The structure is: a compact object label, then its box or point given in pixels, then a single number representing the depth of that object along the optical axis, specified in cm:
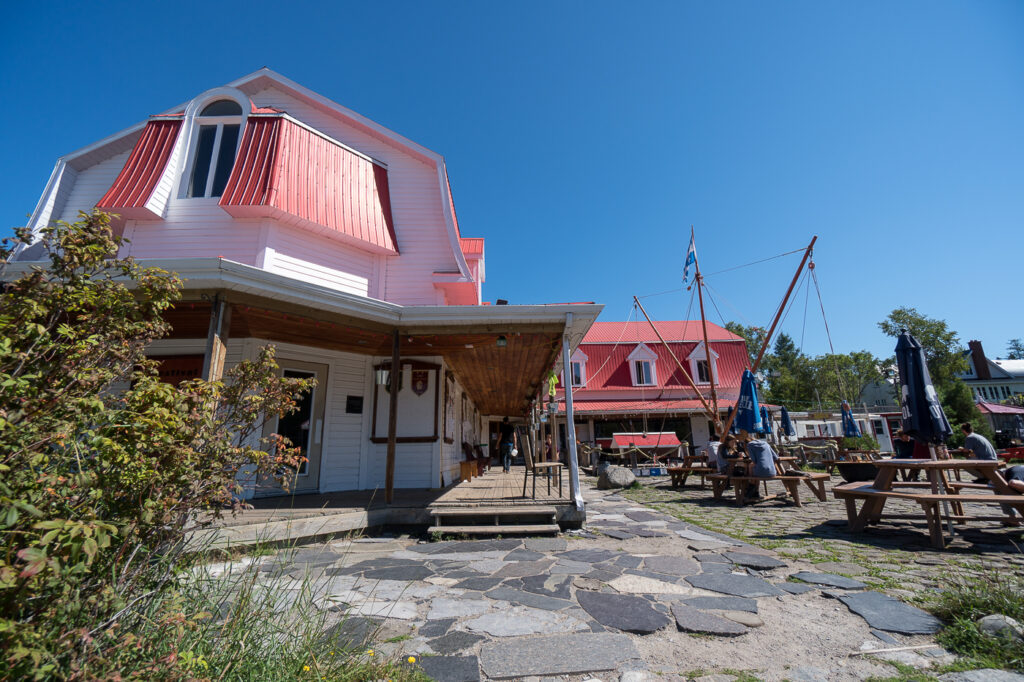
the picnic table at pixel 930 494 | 505
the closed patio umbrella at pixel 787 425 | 1760
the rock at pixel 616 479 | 1316
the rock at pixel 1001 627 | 252
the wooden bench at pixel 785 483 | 827
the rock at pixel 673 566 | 441
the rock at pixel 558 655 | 254
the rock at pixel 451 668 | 244
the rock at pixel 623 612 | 313
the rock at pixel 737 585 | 375
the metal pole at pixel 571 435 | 673
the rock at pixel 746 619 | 314
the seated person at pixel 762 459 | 834
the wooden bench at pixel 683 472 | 1145
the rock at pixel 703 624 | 300
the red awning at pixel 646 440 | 1862
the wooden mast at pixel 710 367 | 1725
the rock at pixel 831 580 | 380
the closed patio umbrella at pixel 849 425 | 1698
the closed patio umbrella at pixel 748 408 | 1018
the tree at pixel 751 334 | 5131
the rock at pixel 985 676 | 226
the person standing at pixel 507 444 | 1706
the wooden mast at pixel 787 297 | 1536
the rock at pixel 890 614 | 293
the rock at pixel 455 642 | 280
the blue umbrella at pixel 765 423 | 1050
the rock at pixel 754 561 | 448
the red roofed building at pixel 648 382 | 2414
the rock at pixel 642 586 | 387
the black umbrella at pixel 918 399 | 611
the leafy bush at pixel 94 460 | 144
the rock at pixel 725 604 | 342
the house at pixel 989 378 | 5078
